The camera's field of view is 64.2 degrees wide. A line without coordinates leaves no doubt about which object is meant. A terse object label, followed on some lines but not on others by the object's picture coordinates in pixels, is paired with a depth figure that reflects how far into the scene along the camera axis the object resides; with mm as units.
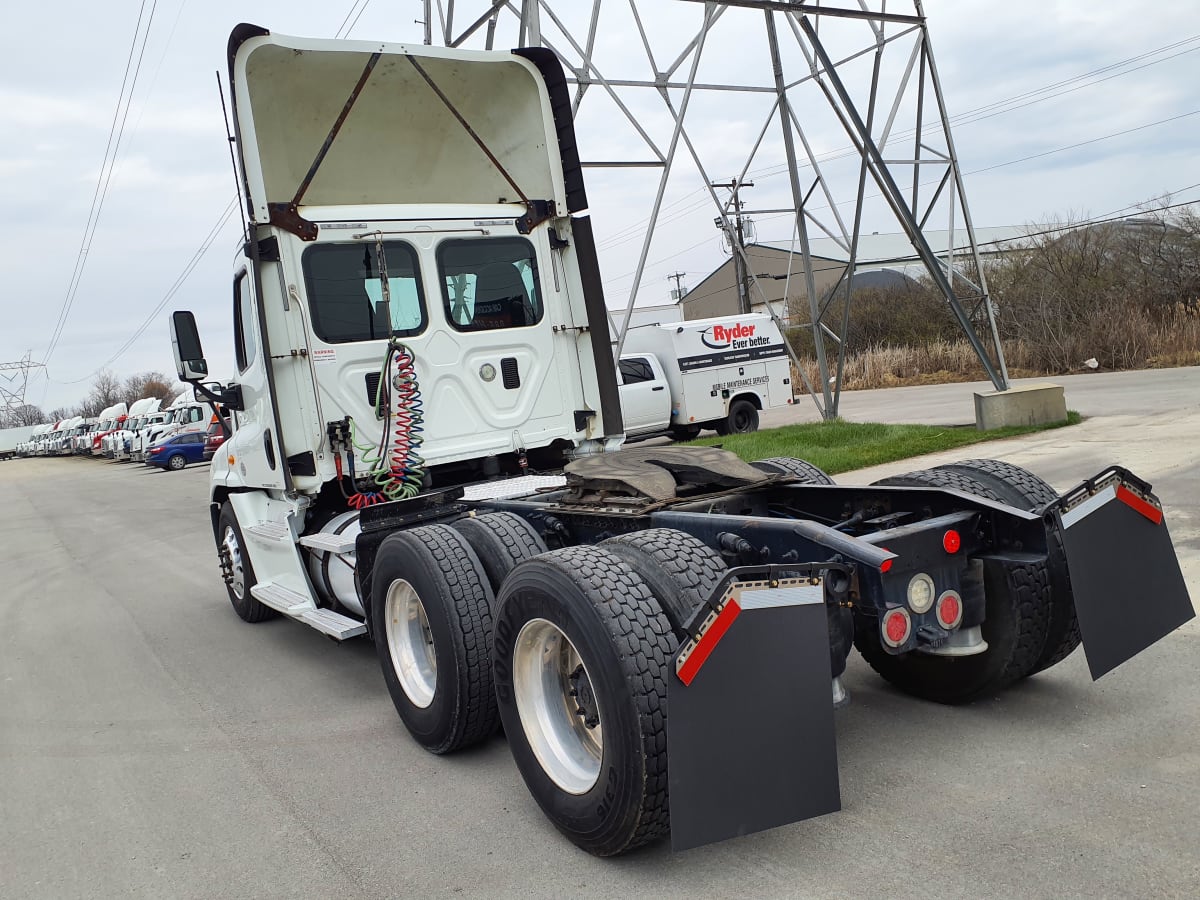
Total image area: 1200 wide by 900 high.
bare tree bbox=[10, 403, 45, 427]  124688
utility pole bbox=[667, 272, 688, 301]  70244
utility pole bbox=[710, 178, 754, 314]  33500
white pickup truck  18766
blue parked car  33625
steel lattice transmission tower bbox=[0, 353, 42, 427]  120131
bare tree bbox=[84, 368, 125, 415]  116062
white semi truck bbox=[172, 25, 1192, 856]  2873
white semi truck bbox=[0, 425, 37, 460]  83812
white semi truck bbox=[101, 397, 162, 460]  43406
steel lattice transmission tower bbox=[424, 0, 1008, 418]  12078
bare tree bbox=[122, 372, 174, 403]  102362
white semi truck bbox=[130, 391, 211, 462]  36594
